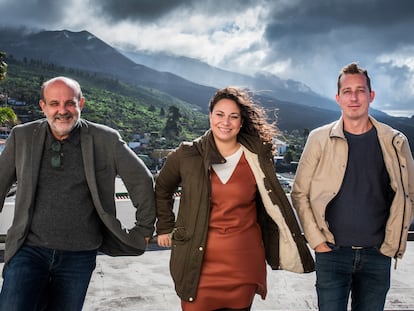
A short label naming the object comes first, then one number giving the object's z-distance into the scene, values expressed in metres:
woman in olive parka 1.77
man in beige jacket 1.85
